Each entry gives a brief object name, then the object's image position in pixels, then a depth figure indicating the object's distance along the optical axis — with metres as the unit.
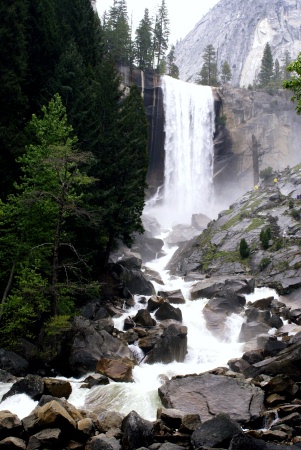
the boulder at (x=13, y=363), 15.98
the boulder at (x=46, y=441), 10.25
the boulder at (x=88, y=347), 16.75
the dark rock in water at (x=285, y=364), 14.30
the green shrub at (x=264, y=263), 33.28
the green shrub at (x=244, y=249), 35.75
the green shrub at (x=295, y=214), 37.80
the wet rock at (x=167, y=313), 24.44
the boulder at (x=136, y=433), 10.18
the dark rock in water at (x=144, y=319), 22.67
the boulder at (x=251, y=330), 22.39
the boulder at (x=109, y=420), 11.45
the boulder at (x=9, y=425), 10.79
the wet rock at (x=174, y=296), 28.03
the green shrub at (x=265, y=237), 35.33
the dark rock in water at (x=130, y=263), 31.58
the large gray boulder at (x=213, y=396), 12.38
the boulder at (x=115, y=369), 15.66
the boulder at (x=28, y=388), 13.20
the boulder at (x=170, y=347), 18.62
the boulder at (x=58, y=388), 13.73
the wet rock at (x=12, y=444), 10.18
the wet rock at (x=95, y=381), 14.94
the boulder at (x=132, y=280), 28.55
